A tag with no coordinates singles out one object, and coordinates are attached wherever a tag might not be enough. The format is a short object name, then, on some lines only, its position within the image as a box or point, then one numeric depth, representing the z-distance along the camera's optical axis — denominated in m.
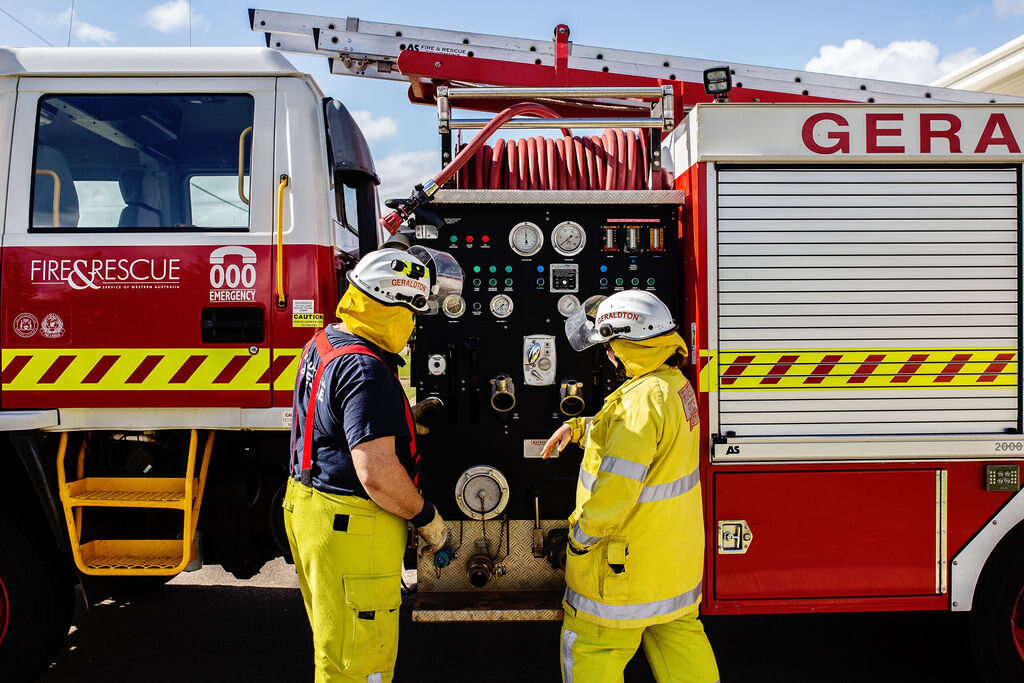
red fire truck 3.07
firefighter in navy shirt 2.35
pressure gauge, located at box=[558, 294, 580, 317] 3.25
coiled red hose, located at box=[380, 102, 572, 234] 3.14
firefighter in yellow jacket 2.51
